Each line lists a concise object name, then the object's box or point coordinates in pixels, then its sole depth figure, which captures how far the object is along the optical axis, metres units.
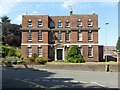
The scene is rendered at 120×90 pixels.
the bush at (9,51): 24.33
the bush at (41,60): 20.55
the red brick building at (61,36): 23.18
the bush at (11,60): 20.88
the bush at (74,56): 21.60
